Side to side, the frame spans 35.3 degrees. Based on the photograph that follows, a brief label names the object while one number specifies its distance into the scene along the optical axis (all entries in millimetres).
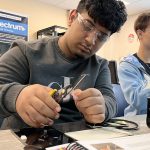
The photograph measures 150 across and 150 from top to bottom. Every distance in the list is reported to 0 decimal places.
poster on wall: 3148
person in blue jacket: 1278
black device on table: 533
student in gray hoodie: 732
